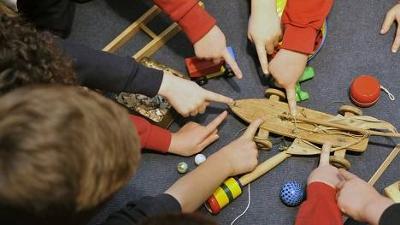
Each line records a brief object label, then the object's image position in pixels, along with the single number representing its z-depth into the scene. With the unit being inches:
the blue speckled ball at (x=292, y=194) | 41.4
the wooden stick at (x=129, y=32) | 48.8
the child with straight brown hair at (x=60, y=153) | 23.0
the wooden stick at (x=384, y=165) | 41.6
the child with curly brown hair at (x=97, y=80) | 28.7
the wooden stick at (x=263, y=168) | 42.3
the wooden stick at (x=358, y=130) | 41.9
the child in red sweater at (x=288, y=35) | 43.9
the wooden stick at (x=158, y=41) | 47.5
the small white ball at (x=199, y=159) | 43.4
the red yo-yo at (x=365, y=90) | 44.4
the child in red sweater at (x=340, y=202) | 36.7
